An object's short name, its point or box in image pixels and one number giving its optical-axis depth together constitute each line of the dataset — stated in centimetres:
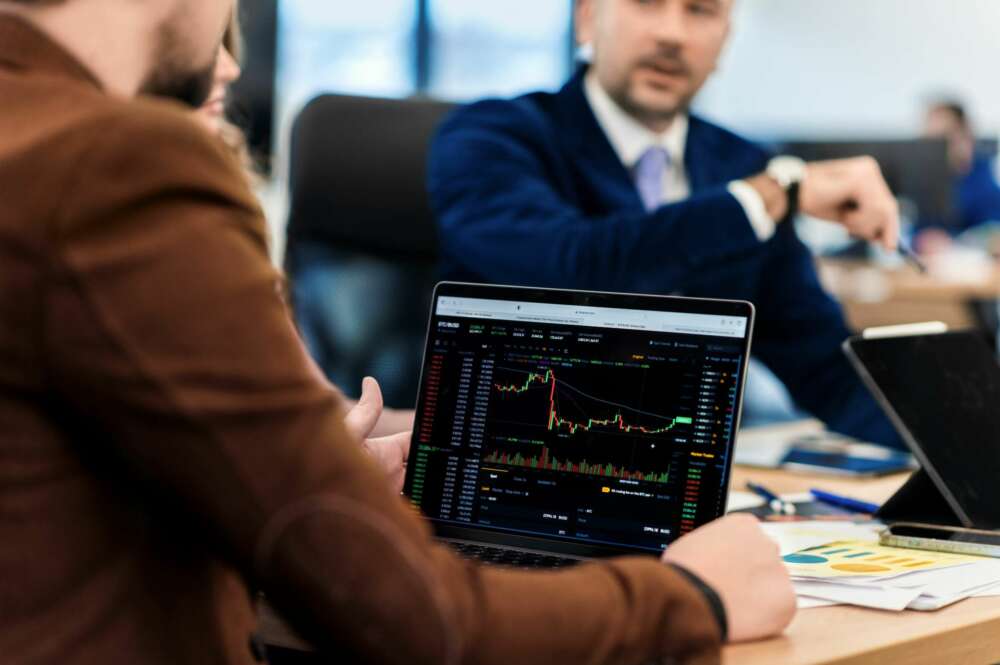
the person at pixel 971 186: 577
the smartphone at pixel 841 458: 145
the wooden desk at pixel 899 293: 381
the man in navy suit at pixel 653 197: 152
